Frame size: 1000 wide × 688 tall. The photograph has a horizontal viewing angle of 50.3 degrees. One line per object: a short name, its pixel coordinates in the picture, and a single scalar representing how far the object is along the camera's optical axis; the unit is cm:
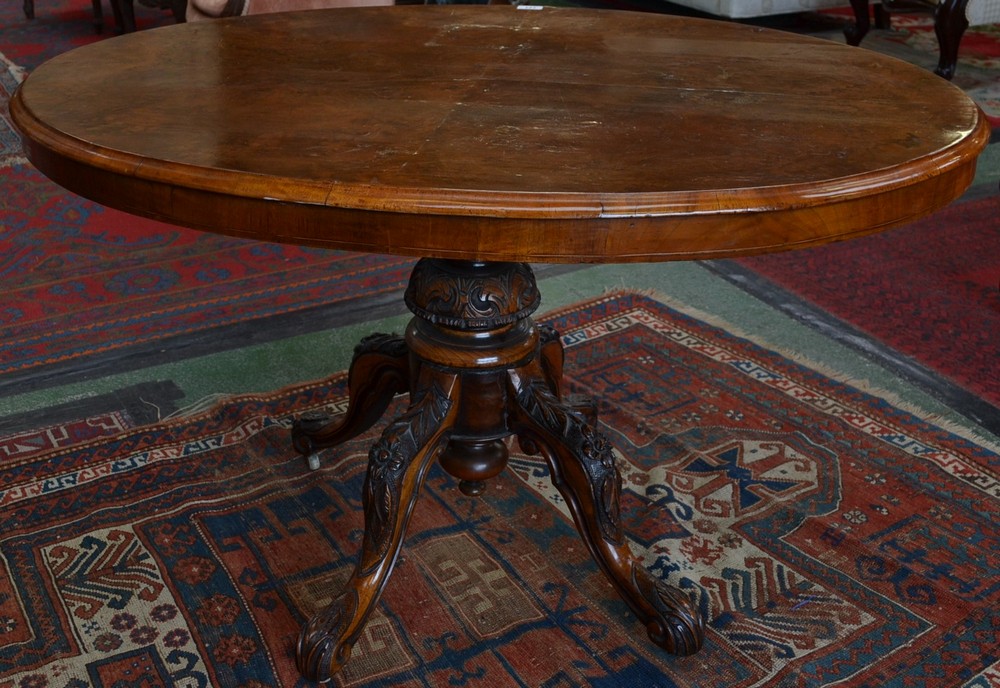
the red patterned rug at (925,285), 212
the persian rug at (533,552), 133
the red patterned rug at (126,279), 218
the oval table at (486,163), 93
